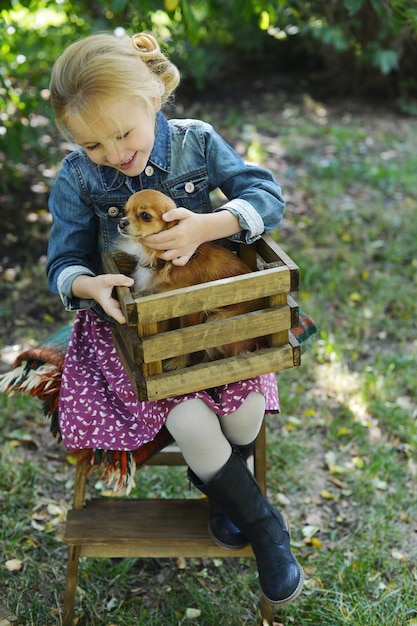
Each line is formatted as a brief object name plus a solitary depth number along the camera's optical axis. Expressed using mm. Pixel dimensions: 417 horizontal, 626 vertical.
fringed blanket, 2096
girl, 1879
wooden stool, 2176
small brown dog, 1832
